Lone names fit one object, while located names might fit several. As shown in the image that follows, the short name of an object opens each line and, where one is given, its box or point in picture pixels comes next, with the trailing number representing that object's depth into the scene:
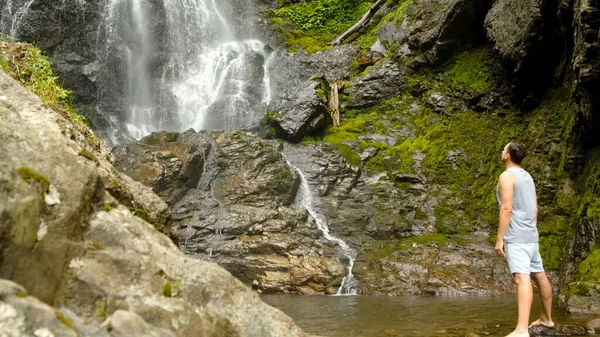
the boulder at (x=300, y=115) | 17.47
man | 4.37
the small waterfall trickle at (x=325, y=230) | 11.38
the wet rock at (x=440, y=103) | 17.06
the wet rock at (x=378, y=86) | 19.06
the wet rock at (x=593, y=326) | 4.93
